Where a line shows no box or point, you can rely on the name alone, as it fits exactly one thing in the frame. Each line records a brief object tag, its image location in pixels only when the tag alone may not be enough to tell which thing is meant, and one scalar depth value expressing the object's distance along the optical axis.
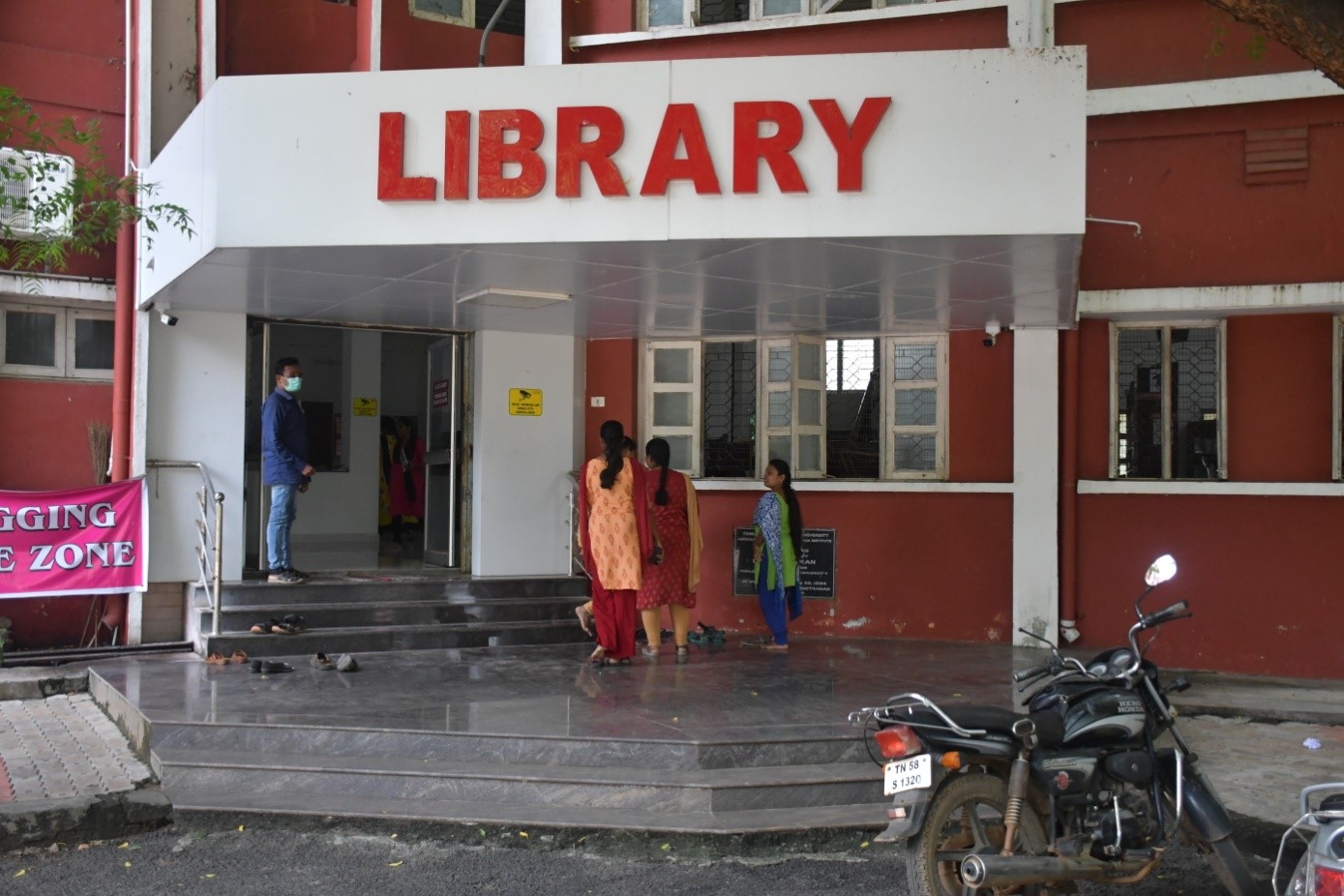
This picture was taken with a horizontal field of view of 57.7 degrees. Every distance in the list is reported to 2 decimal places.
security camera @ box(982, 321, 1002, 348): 10.28
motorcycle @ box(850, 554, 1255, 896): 4.46
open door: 11.24
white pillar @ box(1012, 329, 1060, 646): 10.09
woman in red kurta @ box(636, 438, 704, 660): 9.19
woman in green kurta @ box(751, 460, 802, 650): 9.47
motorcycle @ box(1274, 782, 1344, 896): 3.07
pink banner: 8.96
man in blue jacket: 9.66
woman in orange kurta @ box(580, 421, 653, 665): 8.70
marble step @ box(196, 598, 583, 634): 9.34
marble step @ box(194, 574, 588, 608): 9.59
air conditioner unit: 9.23
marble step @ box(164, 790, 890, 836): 5.80
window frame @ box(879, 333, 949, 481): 10.60
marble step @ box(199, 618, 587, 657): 9.13
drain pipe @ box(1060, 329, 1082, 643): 10.05
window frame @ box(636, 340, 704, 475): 11.16
